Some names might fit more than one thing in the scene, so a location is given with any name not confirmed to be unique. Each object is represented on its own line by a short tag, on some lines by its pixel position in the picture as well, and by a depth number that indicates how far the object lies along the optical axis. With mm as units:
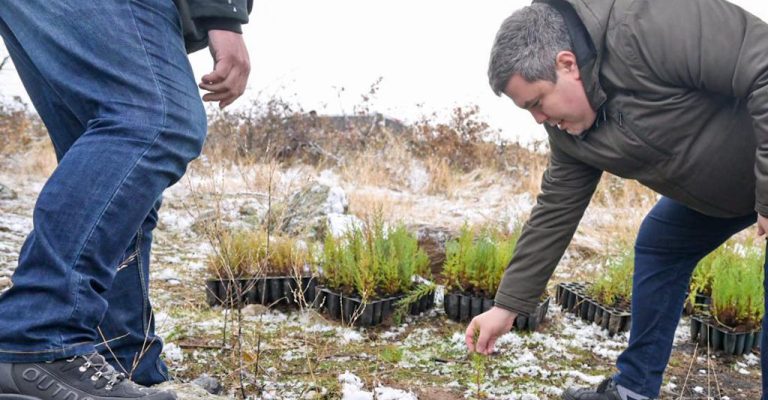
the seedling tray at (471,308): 3272
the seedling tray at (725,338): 3021
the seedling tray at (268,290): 3576
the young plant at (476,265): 3406
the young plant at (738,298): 3008
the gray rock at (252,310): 3342
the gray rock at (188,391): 1676
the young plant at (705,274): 3426
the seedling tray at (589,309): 3270
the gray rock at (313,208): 5336
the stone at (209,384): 2062
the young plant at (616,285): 3473
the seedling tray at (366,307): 3199
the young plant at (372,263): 3266
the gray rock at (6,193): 6297
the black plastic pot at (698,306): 3489
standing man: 1241
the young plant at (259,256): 3600
